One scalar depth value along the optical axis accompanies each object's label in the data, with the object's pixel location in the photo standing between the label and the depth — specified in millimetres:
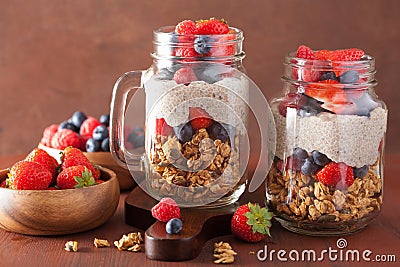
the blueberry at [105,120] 1013
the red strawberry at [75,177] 831
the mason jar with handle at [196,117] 835
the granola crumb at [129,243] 806
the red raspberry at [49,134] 977
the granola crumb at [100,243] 814
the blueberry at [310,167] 811
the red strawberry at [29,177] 822
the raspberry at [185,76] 835
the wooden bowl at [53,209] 813
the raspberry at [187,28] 840
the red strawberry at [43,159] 851
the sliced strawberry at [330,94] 809
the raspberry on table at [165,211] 813
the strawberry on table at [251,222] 812
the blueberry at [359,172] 817
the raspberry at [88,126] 1002
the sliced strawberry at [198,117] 834
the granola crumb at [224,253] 781
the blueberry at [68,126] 1009
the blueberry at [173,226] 791
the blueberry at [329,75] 815
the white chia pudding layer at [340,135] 806
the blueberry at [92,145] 952
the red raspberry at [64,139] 957
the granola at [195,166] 837
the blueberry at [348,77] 812
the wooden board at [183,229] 784
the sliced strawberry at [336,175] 806
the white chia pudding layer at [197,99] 834
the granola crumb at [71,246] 805
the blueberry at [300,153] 815
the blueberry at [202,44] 831
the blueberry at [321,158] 808
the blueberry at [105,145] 949
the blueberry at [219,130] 839
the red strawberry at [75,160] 858
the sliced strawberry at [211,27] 843
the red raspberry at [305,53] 831
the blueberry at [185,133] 834
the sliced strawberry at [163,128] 843
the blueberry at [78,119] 1022
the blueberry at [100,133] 957
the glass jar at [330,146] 808
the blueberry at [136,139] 968
